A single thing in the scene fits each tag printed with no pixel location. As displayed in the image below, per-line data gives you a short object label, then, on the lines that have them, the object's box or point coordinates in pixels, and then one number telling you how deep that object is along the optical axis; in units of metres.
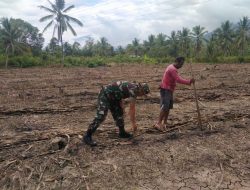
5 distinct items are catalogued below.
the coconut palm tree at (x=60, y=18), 22.26
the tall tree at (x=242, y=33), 29.92
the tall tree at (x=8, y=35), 21.36
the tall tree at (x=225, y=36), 30.73
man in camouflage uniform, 3.66
